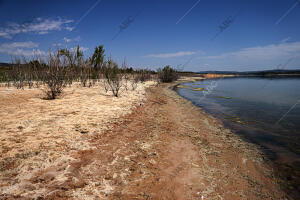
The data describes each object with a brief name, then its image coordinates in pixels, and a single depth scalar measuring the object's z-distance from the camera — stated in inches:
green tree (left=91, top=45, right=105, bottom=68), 1254.7
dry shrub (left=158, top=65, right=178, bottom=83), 1283.7
